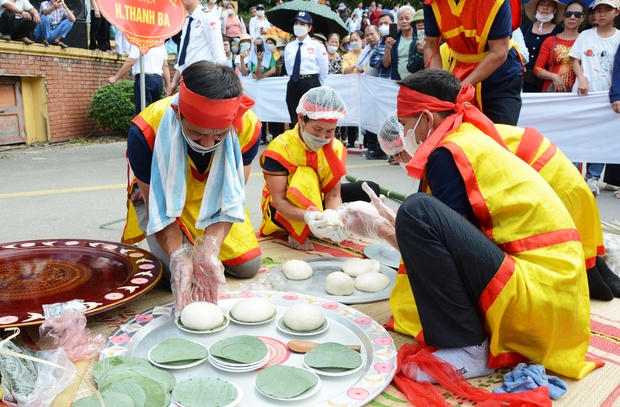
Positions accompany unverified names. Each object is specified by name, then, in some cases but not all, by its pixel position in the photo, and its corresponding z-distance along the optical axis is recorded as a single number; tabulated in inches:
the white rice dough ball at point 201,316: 81.7
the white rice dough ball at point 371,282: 105.0
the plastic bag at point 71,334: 76.0
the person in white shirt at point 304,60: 285.7
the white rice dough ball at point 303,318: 82.2
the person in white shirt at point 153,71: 275.7
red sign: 147.0
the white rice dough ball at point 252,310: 85.0
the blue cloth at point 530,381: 69.2
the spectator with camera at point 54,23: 370.7
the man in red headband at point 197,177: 86.4
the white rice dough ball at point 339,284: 102.8
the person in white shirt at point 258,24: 495.8
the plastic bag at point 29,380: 63.5
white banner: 207.6
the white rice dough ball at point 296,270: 110.3
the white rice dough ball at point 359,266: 111.7
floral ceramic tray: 67.0
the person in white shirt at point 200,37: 216.1
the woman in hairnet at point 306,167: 130.0
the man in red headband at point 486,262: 69.3
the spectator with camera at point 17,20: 327.6
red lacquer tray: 82.3
